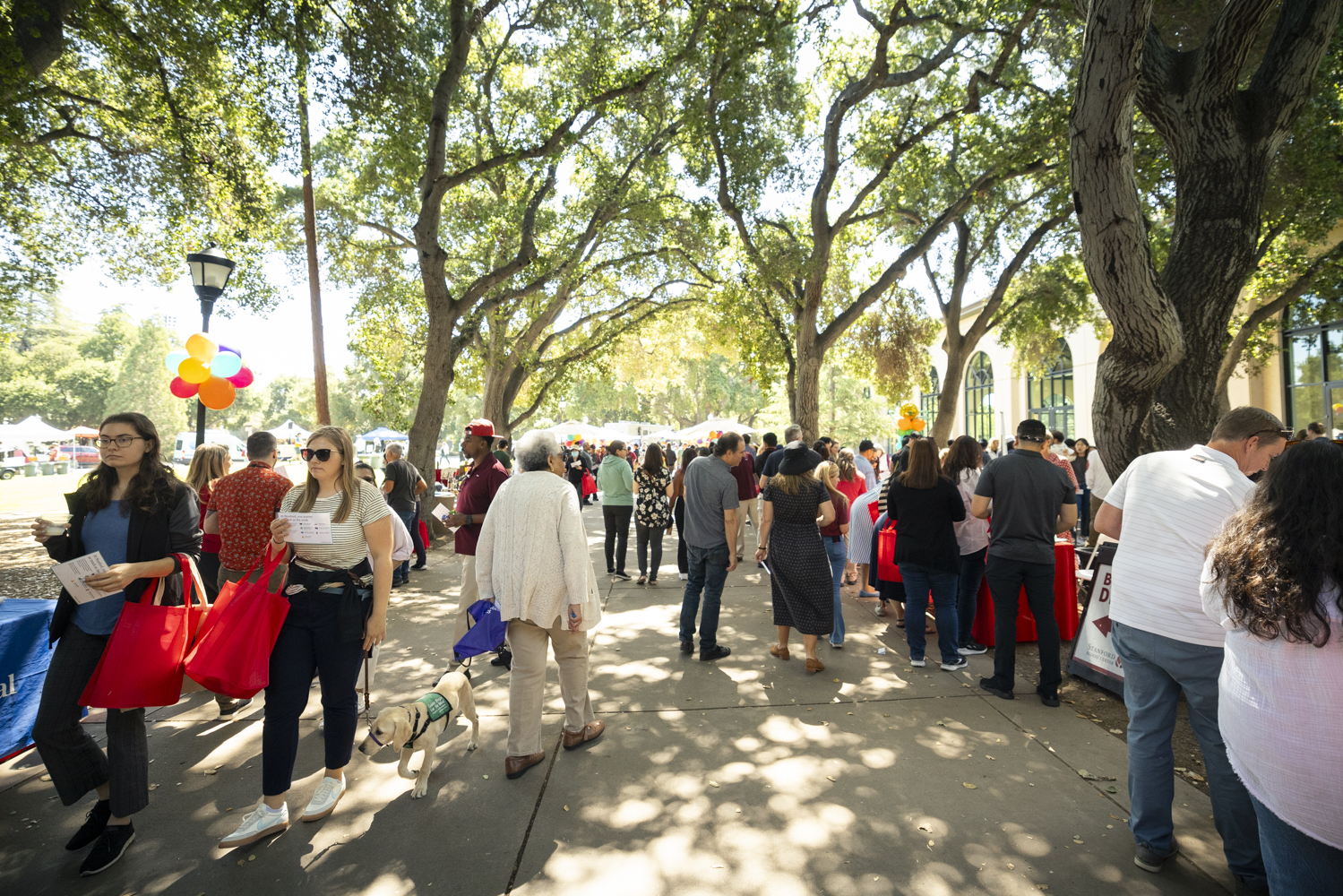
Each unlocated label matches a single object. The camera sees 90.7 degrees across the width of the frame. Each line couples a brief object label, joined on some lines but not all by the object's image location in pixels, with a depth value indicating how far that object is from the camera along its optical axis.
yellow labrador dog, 3.23
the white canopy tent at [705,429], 22.51
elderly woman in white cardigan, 3.60
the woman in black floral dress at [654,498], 8.49
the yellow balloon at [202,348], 7.11
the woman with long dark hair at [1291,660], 1.59
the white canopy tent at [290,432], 36.78
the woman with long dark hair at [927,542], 5.04
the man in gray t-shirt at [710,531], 5.52
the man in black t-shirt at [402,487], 8.27
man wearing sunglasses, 2.60
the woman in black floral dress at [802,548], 5.15
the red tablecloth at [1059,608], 5.54
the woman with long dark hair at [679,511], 8.12
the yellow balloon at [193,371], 7.13
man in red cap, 5.56
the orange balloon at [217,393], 7.25
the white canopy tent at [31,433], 37.57
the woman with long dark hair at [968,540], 5.56
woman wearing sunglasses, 3.03
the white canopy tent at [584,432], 27.16
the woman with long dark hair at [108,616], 2.88
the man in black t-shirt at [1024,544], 4.49
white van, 42.31
